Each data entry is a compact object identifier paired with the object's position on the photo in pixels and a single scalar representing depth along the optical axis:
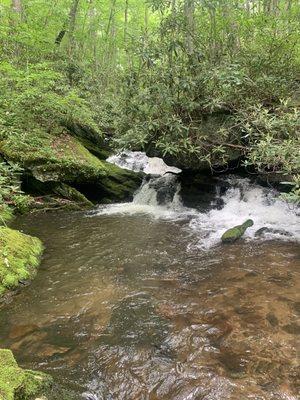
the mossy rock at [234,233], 8.48
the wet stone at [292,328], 4.84
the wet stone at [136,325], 4.86
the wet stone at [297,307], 5.33
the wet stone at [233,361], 4.22
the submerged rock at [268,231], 8.79
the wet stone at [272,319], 5.08
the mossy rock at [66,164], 11.19
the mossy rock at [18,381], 3.06
